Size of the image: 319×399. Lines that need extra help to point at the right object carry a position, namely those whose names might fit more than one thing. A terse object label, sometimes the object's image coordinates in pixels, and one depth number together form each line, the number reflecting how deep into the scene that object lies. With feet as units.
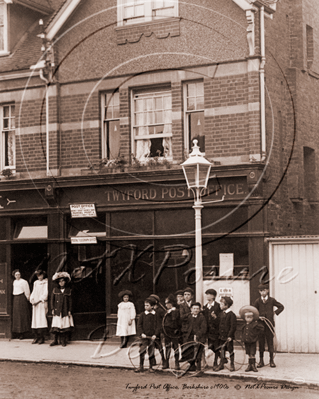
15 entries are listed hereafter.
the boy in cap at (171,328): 42.70
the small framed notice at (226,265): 51.83
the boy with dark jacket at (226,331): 41.63
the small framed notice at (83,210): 56.29
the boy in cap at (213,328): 42.37
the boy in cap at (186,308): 43.09
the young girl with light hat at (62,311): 54.19
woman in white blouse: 57.33
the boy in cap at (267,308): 43.88
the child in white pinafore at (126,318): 50.49
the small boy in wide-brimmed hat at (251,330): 41.20
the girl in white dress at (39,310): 55.83
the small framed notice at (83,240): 55.93
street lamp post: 43.55
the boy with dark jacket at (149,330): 42.09
